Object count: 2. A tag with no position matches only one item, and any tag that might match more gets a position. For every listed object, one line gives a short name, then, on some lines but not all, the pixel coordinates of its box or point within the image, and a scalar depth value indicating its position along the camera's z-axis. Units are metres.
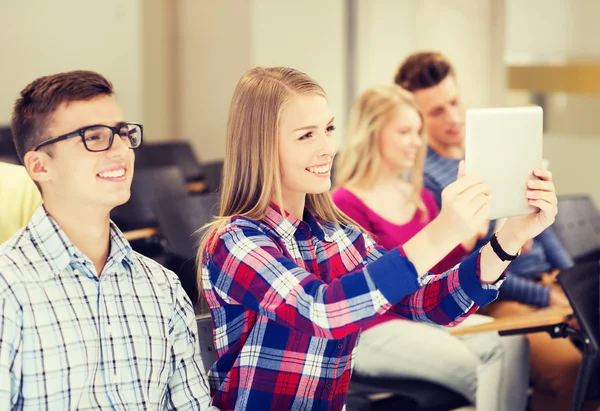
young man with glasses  3.00
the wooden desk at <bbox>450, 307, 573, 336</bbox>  4.04
